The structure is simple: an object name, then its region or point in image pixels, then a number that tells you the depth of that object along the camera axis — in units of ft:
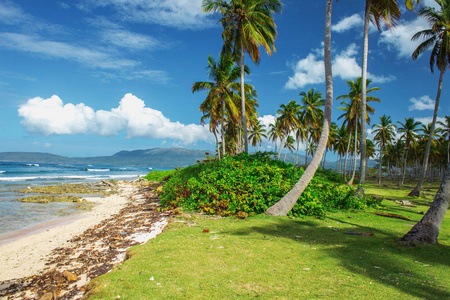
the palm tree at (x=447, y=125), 119.55
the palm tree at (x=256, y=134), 179.63
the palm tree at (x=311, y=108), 128.47
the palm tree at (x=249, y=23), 53.62
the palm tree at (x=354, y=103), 95.96
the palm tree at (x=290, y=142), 221.05
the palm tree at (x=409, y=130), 128.26
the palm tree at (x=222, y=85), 77.87
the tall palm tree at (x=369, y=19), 44.06
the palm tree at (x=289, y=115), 131.98
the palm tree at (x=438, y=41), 57.62
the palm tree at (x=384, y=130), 136.56
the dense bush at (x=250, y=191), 29.84
